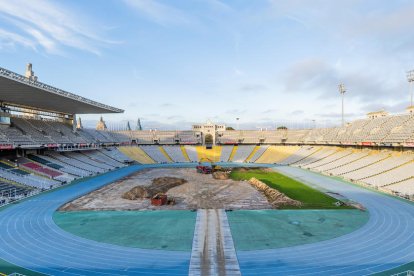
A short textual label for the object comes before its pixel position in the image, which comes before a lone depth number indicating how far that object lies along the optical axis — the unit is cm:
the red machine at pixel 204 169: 5510
